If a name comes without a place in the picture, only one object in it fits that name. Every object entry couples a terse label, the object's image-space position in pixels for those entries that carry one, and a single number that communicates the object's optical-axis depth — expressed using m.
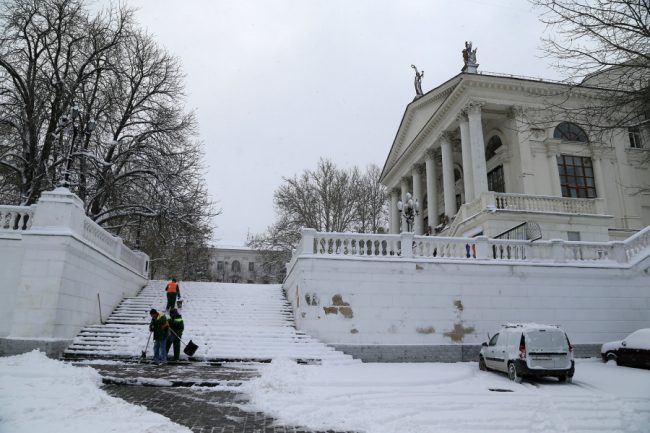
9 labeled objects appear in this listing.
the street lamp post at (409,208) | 23.34
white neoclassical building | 16.31
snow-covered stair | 14.20
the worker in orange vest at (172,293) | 18.08
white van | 11.53
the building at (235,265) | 89.88
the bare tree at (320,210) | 44.41
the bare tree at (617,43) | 12.58
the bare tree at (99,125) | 19.53
